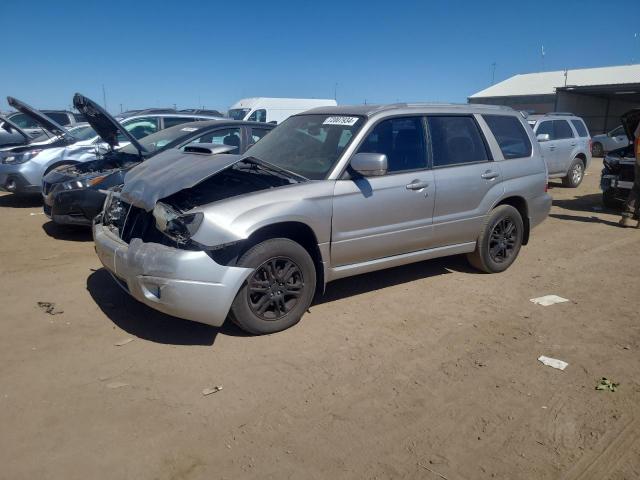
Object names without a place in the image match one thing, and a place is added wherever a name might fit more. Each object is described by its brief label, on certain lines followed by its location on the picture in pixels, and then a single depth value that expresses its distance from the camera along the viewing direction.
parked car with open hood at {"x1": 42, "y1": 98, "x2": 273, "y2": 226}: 6.50
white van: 23.23
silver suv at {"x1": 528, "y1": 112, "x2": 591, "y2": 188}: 12.62
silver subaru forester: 3.75
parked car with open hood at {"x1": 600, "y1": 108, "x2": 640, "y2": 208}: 9.25
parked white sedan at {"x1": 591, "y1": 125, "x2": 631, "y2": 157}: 23.30
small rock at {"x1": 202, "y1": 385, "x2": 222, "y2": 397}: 3.31
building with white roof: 31.03
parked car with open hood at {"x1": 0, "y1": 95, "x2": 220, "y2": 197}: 8.88
